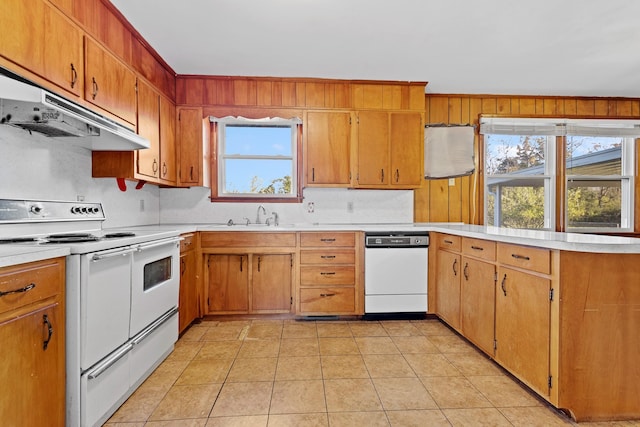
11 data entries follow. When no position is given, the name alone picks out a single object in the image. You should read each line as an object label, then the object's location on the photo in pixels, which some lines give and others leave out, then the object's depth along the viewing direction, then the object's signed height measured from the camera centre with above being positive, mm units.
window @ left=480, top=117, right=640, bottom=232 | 3957 +456
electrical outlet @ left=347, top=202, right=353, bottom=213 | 3754 +66
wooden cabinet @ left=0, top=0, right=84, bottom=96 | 1478 +851
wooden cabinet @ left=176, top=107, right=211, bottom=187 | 3365 +685
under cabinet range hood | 1380 +483
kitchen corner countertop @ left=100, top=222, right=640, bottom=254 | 1580 -140
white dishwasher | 3186 -571
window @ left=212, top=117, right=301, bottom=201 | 3674 +592
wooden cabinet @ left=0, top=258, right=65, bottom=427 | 1133 -500
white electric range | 1447 -463
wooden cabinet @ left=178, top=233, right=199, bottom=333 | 2750 -624
